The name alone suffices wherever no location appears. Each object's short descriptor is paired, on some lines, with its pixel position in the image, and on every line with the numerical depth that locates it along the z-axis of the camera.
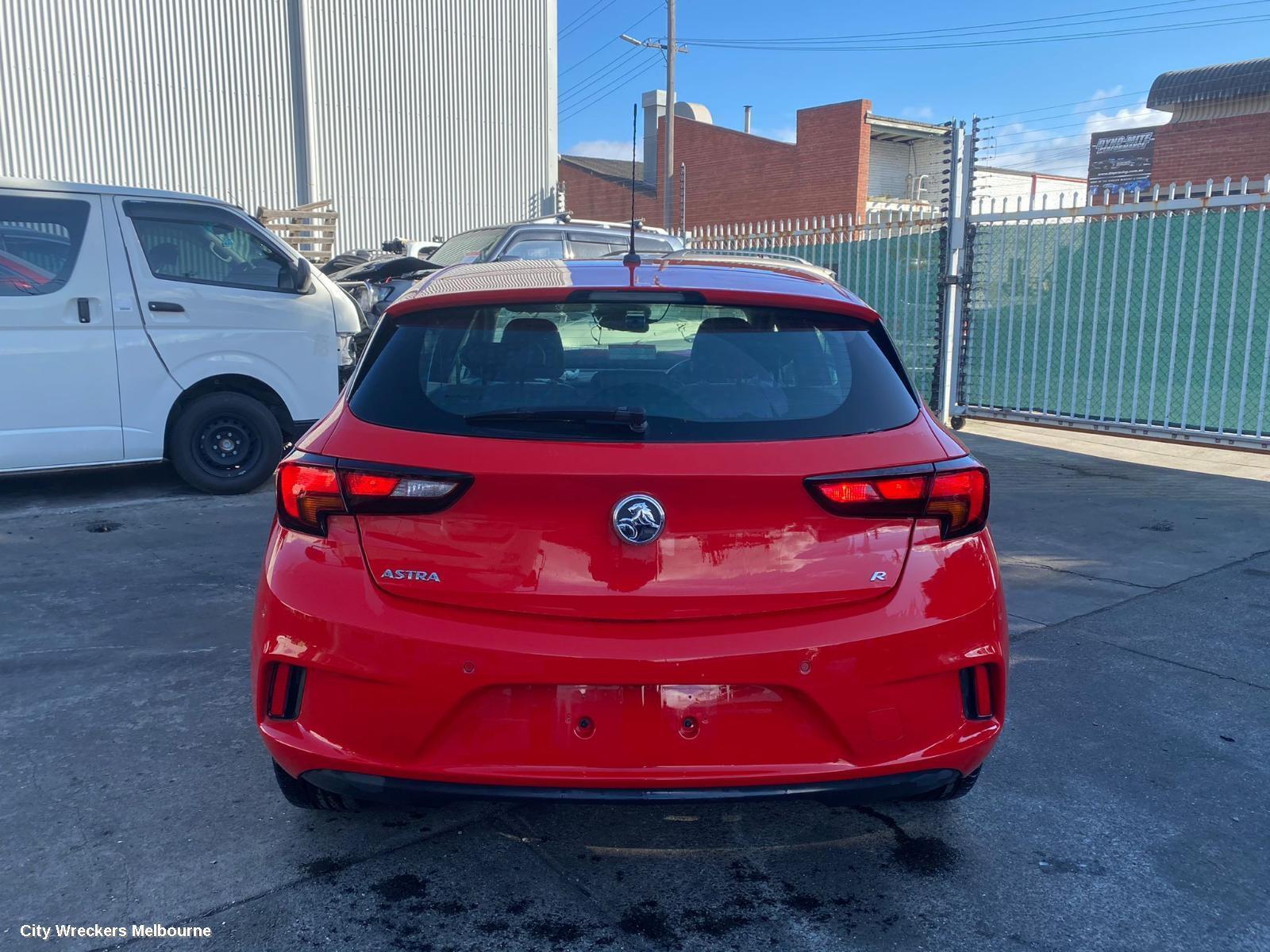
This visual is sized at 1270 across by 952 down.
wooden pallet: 17.31
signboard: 35.25
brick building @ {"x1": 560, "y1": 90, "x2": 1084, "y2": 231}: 32.09
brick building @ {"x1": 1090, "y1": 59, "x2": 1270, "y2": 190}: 24.81
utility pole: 29.17
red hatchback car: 2.36
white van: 6.45
